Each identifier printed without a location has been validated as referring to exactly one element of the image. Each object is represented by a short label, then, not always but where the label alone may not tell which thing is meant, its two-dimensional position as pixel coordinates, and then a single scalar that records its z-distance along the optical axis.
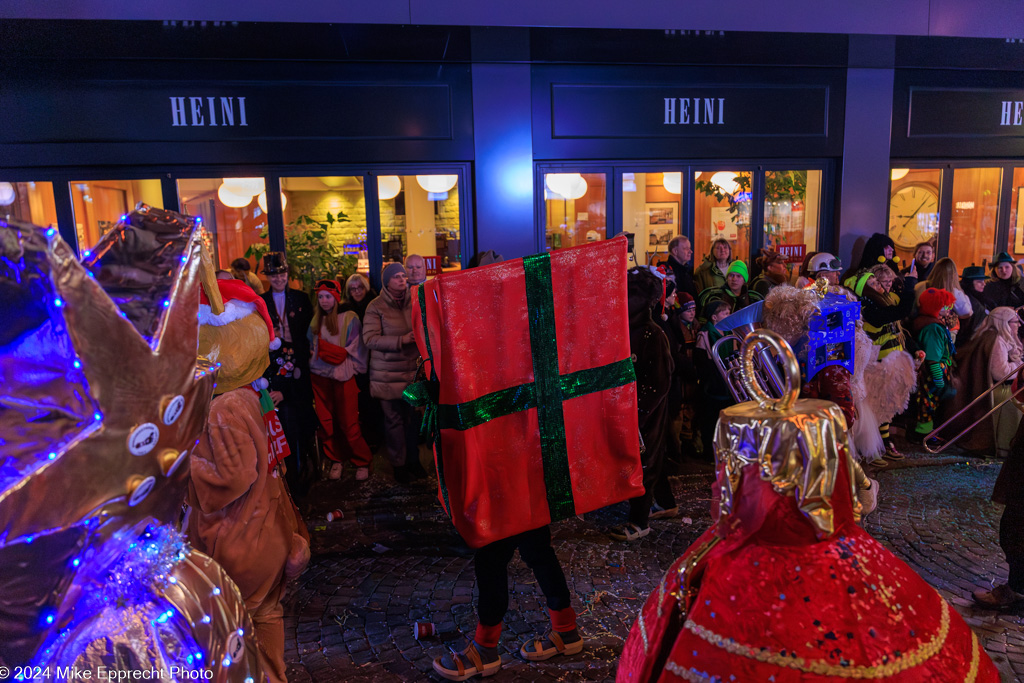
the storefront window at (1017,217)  9.74
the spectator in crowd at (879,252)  8.05
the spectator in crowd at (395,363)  6.31
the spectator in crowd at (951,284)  7.12
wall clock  9.48
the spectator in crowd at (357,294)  7.05
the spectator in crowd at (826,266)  6.27
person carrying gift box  2.81
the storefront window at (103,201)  7.41
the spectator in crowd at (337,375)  6.48
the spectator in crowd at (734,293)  7.15
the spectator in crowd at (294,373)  5.95
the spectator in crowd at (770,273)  7.67
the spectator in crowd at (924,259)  8.55
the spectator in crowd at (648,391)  4.71
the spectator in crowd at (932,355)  6.66
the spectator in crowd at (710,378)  6.28
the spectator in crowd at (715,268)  7.94
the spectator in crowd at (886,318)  6.32
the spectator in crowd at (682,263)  7.59
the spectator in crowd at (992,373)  6.40
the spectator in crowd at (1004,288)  7.76
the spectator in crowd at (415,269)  6.54
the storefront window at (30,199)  7.22
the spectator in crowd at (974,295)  7.46
